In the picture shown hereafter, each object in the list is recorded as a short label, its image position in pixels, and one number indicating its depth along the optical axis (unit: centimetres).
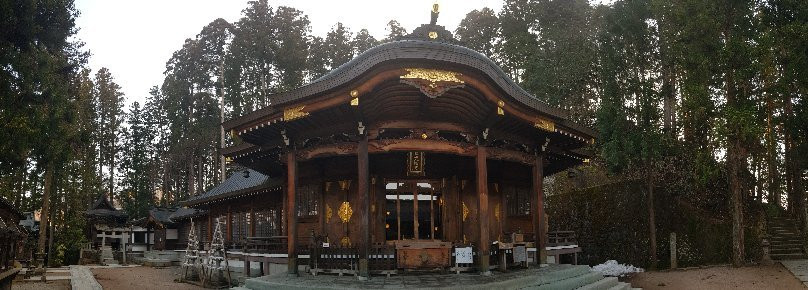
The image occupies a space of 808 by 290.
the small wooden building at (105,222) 4338
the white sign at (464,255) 1260
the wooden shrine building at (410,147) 1191
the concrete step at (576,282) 1293
